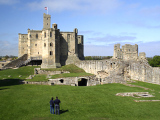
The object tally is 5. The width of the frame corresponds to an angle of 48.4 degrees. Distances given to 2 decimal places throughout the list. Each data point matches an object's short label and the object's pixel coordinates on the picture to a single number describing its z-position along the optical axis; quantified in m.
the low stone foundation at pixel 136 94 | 18.36
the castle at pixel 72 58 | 29.07
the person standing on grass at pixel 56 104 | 12.93
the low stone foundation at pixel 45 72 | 40.95
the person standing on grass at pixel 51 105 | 12.92
